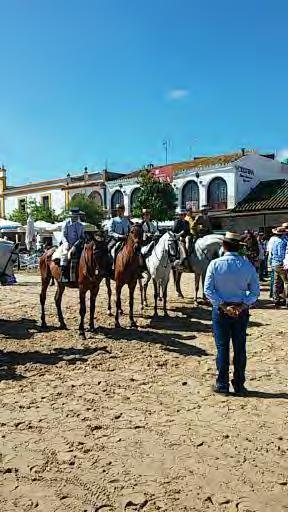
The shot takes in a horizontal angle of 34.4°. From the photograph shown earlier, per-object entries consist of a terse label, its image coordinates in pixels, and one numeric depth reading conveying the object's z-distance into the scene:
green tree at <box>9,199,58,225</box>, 43.56
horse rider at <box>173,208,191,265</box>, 12.50
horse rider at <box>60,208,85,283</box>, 9.68
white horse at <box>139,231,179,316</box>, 11.03
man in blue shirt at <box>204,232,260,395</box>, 5.76
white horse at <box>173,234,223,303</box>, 12.73
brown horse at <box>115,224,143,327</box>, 9.82
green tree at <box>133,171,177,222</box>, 35.03
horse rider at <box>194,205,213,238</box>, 13.82
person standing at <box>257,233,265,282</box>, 18.72
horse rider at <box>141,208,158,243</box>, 12.17
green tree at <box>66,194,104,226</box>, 39.21
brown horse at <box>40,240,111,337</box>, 9.20
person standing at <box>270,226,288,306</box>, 12.66
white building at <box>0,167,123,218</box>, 44.56
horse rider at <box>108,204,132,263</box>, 11.30
